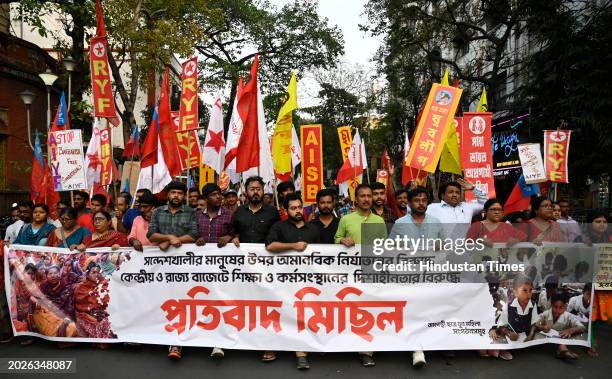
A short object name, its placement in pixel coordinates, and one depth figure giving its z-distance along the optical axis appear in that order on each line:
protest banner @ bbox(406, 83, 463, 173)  5.95
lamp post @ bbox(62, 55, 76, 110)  10.24
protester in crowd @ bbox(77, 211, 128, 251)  4.79
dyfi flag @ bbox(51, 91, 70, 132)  8.67
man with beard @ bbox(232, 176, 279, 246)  4.81
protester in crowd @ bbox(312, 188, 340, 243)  4.68
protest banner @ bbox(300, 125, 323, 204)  8.20
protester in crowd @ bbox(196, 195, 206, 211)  6.81
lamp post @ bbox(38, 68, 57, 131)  10.41
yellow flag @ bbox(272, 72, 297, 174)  7.50
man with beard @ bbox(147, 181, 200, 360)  4.55
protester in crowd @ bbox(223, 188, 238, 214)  7.84
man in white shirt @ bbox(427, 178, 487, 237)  5.45
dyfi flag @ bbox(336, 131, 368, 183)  10.06
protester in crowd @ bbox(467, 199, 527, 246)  4.55
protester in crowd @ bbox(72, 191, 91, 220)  6.41
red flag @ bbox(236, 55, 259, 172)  5.66
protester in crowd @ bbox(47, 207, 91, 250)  4.97
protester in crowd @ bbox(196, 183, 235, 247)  4.95
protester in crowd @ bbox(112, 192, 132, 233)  6.13
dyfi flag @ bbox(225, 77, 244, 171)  6.32
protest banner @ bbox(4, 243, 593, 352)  4.27
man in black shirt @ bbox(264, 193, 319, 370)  4.30
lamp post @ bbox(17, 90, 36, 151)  11.14
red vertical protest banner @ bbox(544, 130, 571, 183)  6.99
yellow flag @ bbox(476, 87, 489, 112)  8.22
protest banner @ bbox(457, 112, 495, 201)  6.90
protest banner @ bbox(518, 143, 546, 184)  6.91
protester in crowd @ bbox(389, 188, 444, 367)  4.47
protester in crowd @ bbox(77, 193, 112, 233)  5.71
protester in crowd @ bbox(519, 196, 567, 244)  4.81
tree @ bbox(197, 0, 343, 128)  21.66
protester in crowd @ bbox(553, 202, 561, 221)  6.06
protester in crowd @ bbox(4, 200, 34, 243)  5.99
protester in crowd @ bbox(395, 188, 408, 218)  6.83
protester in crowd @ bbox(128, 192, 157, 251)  4.63
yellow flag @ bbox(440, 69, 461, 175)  7.53
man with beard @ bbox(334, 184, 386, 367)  4.35
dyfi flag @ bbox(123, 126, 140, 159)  10.28
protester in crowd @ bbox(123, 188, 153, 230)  6.01
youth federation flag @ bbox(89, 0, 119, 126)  6.73
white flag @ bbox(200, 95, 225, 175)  7.43
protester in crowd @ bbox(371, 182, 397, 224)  5.87
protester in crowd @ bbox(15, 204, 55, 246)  5.29
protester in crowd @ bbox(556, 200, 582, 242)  5.33
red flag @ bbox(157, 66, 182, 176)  6.96
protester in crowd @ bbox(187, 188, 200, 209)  6.97
